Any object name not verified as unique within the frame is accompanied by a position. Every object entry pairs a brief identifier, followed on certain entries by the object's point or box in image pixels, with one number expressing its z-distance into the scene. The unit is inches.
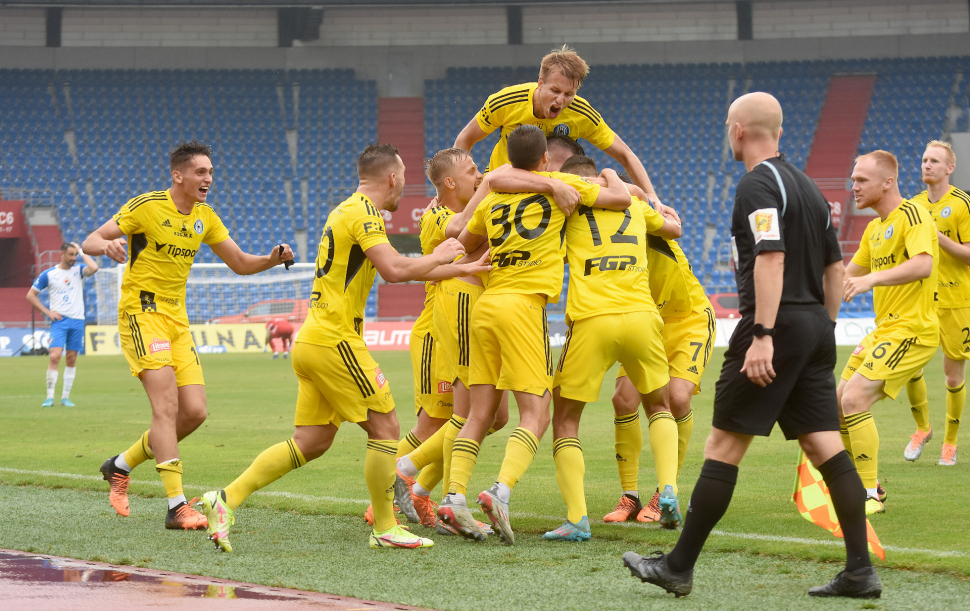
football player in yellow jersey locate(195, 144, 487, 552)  422.3
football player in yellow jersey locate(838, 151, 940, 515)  488.4
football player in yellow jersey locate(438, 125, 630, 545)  431.5
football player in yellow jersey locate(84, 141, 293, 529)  500.4
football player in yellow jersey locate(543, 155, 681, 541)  433.4
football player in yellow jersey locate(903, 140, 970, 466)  621.6
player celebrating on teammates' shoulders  524.4
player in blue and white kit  1155.3
